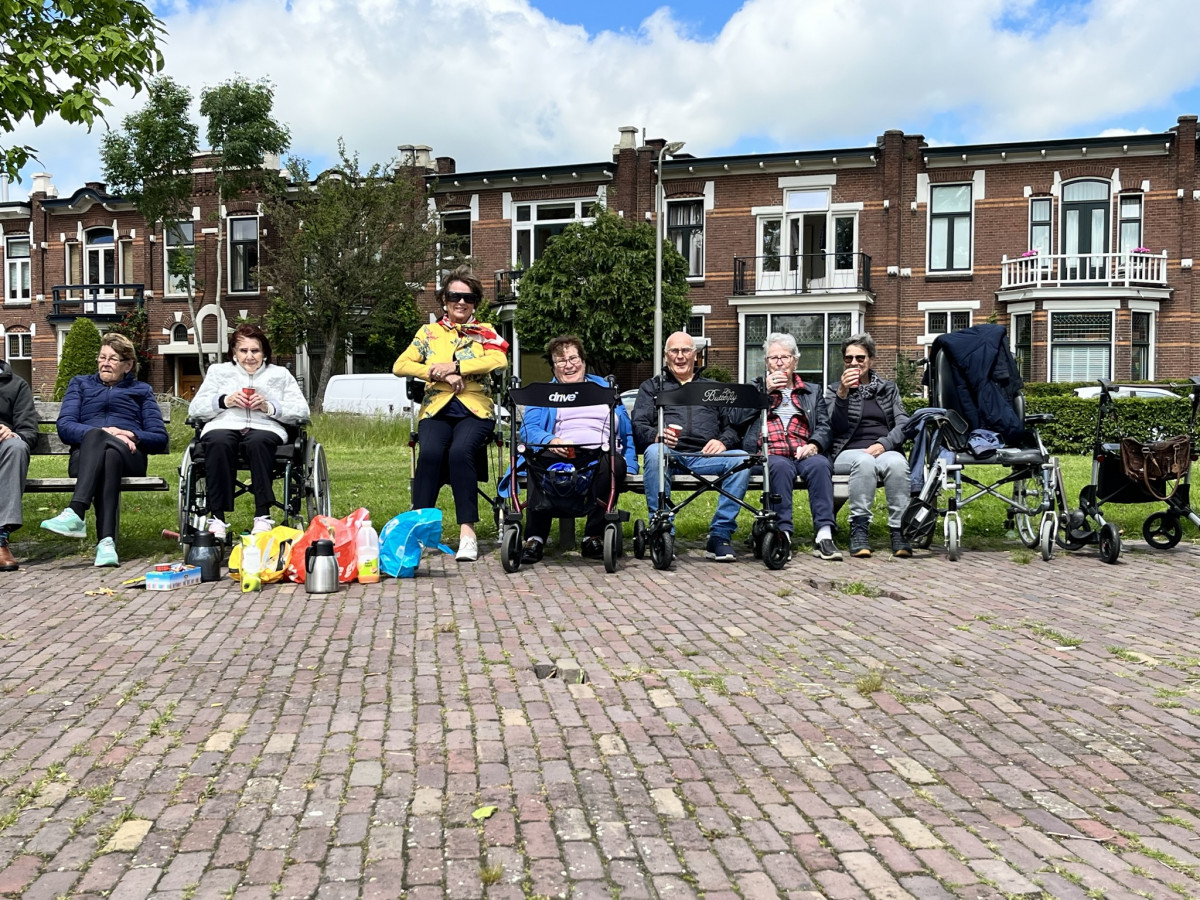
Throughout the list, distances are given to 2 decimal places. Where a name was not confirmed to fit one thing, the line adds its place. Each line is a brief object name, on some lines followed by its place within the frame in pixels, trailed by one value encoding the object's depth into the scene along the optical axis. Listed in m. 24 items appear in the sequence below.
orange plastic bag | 6.46
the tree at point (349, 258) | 30.84
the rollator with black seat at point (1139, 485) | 7.76
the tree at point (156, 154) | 32.16
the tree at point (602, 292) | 28.66
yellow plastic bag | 6.44
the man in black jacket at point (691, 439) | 7.46
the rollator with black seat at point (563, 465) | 7.13
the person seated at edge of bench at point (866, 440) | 7.75
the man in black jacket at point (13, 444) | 7.06
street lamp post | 26.98
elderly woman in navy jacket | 7.12
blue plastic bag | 6.68
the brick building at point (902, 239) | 29.33
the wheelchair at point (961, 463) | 7.70
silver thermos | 6.20
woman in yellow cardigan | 7.36
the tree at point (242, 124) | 31.75
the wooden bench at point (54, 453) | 7.30
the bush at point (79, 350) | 34.84
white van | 27.81
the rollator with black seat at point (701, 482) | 7.12
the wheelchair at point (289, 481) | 7.00
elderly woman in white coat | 6.97
